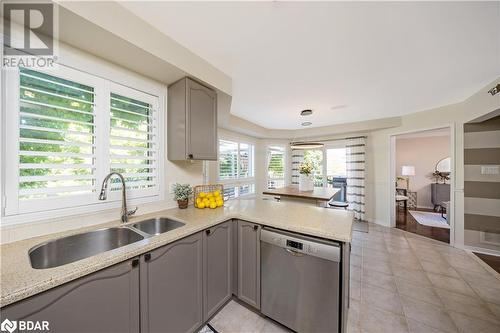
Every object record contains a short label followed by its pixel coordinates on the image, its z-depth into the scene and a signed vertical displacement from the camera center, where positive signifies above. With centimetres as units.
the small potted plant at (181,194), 188 -30
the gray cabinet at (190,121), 173 +46
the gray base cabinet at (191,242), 73 -47
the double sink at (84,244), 106 -54
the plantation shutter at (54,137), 109 +19
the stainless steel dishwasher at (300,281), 120 -87
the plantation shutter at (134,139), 150 +24
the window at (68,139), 107 +20
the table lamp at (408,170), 540 -13
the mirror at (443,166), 530 -1
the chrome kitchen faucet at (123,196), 130 -23
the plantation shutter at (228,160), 390 +14
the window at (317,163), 498 +8
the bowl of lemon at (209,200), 195 -39
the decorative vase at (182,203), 190 -40
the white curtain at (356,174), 421 -21
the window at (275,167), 512 -4
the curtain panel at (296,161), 516 +14
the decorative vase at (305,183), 335 -33
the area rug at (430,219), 398 -133
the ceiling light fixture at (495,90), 196 +86
